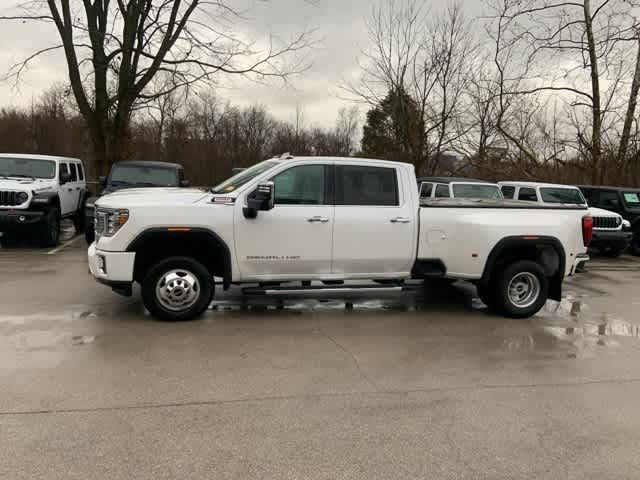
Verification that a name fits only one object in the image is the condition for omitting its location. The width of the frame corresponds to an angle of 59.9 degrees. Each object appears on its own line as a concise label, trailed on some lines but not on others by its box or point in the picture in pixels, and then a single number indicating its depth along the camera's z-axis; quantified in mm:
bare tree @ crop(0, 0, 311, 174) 18609
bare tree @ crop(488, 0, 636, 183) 19969
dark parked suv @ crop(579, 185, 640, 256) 15328
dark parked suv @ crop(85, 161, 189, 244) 12578
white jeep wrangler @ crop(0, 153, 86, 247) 11602
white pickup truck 6215
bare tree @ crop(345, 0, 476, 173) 22000
